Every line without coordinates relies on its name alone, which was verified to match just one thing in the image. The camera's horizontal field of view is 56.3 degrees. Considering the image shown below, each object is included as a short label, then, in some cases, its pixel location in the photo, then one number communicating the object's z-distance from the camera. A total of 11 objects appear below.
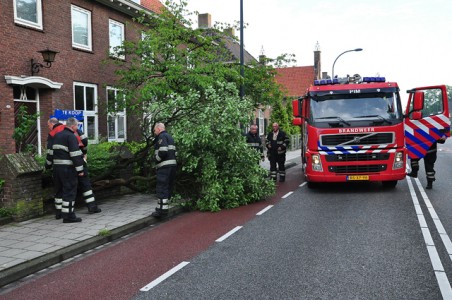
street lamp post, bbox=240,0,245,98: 13.88
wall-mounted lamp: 12.41
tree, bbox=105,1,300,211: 9.09
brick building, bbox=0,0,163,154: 12.12
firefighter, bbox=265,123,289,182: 13.12
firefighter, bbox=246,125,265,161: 12.34
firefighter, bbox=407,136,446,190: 11.20
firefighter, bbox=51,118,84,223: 7.33
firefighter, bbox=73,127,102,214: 8.01
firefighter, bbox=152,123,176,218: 7.91
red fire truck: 10.28
